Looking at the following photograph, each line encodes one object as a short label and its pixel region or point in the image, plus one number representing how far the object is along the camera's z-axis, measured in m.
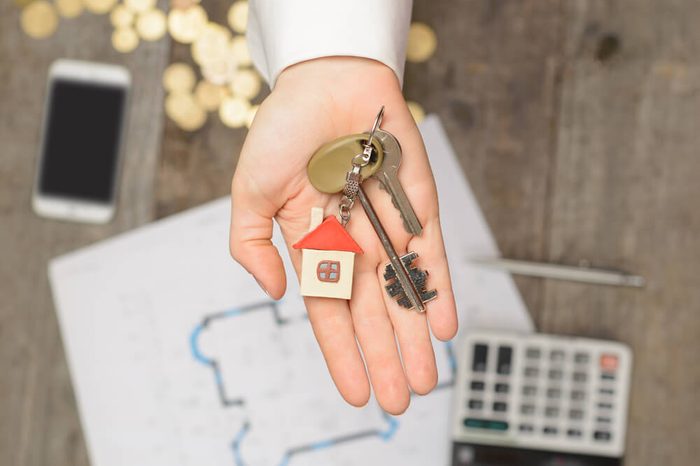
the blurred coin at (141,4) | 0.74
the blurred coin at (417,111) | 0.72
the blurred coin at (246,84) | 0.74
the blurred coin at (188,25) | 0.74
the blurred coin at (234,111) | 0.73
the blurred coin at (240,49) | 0.74
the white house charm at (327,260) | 0.55
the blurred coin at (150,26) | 0.74
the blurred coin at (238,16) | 0.73
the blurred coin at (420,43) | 0.73
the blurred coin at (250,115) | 0.73
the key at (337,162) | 0.55
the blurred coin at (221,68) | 0.74
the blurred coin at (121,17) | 0.74
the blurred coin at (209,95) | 0.73
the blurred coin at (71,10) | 0.74
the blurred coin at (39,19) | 0.74
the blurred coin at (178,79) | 0.73
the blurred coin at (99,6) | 0.74
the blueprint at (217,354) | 0.72
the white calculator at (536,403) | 0.71
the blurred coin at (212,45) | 0.74
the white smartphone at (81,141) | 0.73
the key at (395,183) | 0.56
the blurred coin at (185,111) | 0.73
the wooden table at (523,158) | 0.73
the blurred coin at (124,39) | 0.74
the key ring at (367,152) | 0.55
